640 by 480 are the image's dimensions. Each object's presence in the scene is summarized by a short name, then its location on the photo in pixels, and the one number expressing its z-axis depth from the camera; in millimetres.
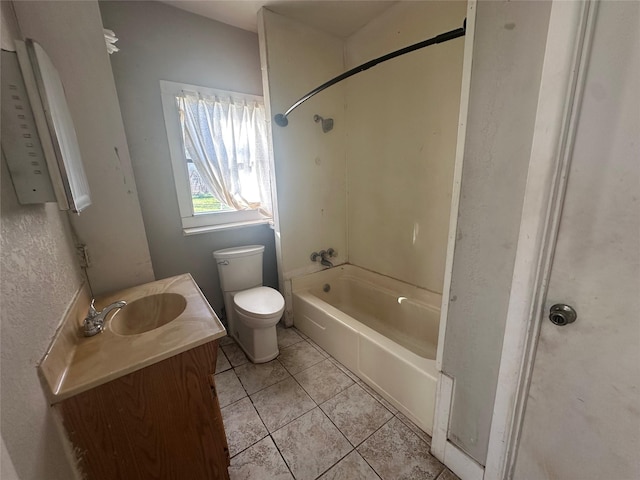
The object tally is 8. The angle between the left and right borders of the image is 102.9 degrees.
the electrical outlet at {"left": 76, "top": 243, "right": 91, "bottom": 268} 1255
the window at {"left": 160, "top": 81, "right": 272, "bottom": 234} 1920
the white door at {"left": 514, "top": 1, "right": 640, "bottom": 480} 609
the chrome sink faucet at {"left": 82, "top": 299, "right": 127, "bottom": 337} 980
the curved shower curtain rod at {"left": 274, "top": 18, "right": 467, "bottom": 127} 943
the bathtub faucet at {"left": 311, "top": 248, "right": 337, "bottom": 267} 2353
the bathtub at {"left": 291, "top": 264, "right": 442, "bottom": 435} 1365
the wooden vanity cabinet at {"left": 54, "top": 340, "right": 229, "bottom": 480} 799
